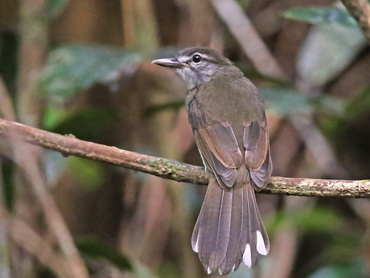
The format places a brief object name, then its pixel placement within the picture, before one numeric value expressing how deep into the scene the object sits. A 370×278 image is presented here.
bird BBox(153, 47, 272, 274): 5.87
